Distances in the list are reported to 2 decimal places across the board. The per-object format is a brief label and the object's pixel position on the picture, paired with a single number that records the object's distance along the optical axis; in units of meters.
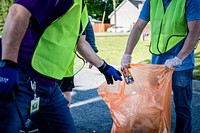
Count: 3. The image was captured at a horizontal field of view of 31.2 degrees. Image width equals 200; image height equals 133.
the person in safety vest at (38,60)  1.86
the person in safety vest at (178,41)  2.95
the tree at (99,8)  70.70
